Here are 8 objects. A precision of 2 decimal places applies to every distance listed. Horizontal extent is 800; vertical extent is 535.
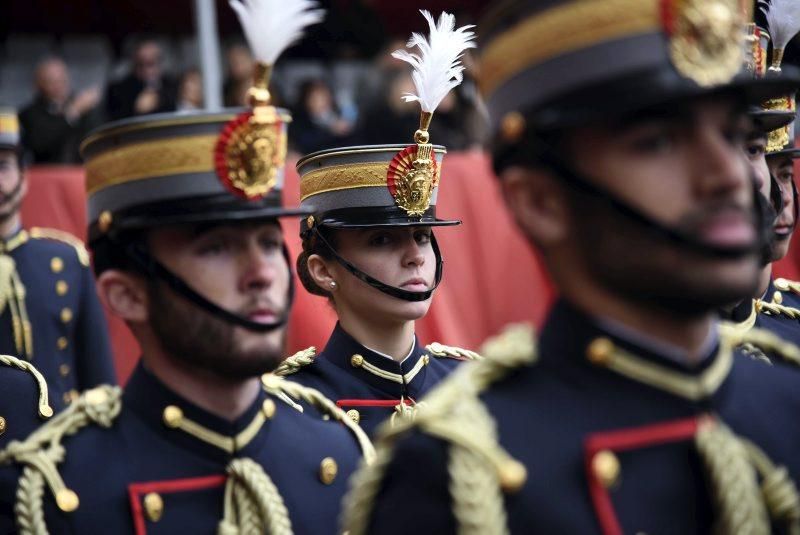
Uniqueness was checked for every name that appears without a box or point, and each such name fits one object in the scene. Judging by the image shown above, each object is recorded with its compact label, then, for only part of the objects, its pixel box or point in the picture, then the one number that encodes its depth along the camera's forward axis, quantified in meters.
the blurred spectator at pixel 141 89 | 19.89
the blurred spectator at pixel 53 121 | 19.11
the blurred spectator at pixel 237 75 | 19.36
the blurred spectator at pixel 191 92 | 19.69
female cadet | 9.10
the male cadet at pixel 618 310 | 4.39
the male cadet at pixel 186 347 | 5.75
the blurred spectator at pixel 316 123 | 19.48
